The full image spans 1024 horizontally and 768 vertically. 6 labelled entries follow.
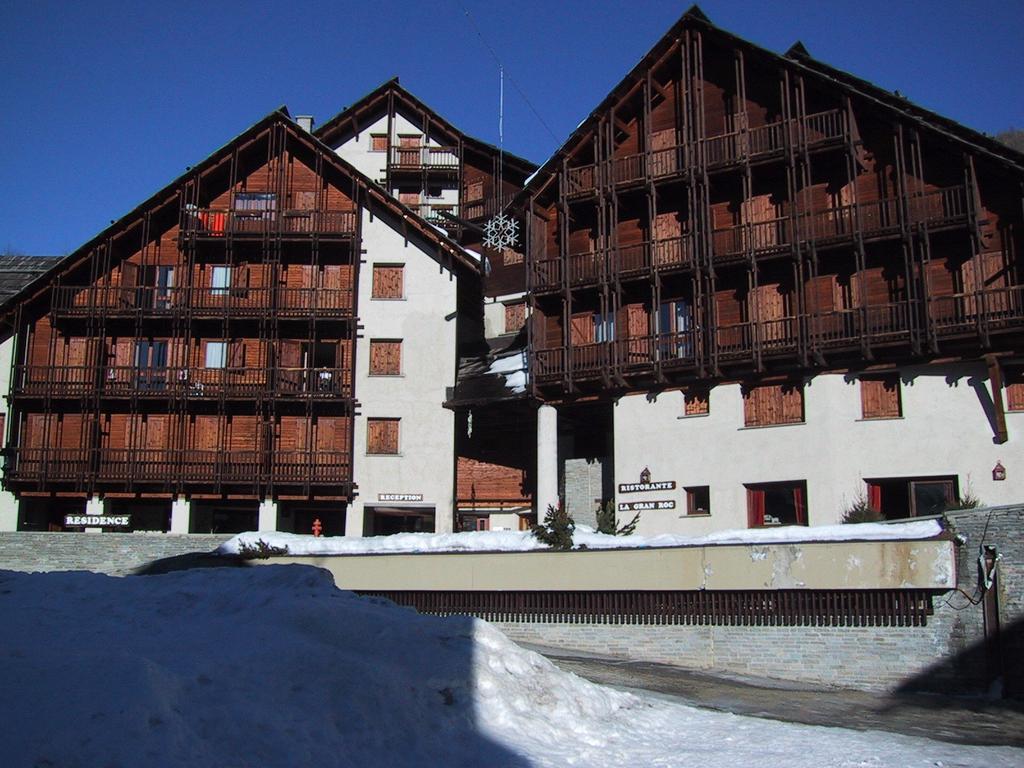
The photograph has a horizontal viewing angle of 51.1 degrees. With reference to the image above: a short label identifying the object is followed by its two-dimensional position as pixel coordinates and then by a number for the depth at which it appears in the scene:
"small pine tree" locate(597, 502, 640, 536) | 31.06
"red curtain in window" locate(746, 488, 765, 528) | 32.09
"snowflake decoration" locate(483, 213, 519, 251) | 39.62
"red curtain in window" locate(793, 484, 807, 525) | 31.30
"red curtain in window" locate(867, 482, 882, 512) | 30.42
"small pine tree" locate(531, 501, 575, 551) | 27.84
